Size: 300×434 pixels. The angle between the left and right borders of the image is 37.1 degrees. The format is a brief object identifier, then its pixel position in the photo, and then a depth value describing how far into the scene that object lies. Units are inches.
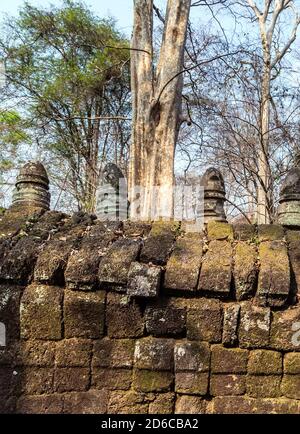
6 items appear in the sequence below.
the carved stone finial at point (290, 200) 138.2
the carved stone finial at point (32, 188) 157.9
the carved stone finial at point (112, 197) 160.7
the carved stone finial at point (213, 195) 161.8
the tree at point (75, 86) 650.2
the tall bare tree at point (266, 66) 384.6
